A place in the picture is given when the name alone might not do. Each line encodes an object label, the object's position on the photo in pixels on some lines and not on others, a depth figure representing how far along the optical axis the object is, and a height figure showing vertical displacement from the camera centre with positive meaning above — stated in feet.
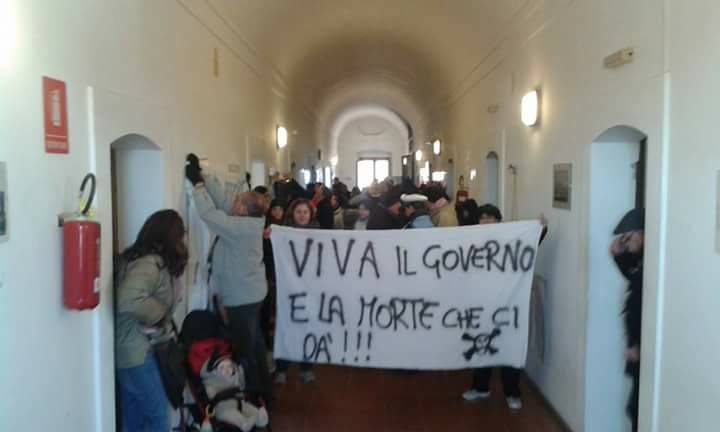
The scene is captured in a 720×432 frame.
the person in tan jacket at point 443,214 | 19.36 -0.74
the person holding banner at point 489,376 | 16.58 -5.27
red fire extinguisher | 8.66 -1.00
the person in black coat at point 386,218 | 20.21 -0.90
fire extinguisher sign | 8.47 +1.10
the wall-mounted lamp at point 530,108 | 16.88 +2.38
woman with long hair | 10.50 -2.11
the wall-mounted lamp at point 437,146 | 40.68 +3.10
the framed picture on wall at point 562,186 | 14.34 +0.12
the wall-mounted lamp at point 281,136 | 28.17 +2.66
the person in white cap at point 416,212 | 17.28 -0.63
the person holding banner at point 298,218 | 17.06 -0.76
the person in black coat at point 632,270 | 11.47 -1.52
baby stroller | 13.07 -3.73
